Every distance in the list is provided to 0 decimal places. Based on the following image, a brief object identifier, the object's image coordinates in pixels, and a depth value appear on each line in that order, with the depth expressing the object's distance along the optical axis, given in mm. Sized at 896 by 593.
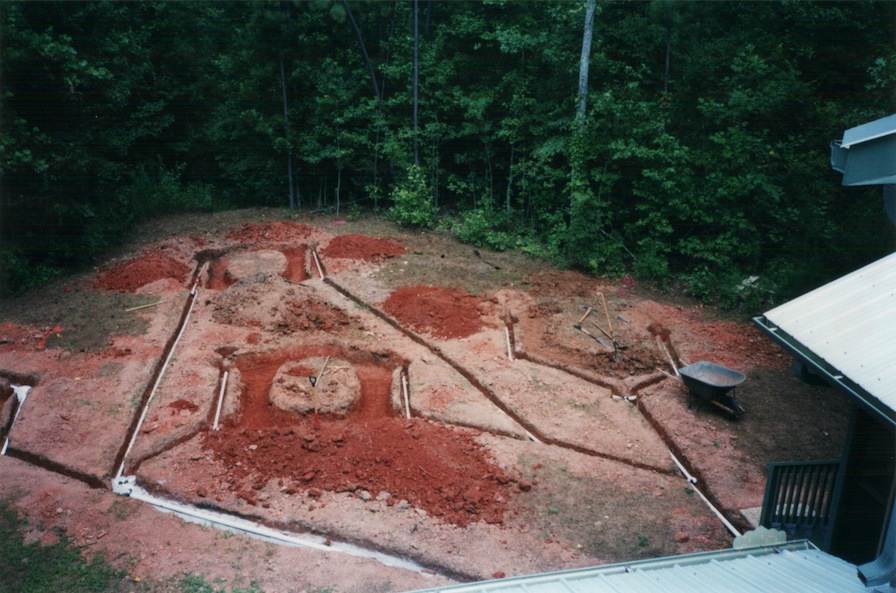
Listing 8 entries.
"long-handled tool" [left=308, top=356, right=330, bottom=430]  8870
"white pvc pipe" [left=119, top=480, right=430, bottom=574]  6539
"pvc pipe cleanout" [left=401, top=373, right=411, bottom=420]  9133
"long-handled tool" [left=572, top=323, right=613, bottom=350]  10805
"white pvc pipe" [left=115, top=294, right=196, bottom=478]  8057
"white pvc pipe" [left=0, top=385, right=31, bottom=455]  9289
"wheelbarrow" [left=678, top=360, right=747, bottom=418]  8680
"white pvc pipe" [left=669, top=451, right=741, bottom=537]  6894
